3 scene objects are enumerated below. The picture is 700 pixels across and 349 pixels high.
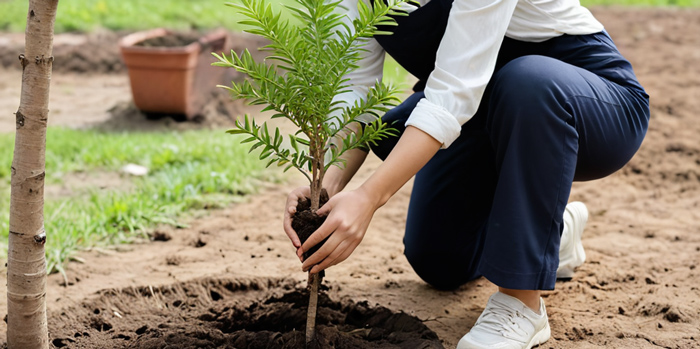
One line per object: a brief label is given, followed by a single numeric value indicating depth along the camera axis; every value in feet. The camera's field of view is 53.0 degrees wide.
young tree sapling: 5.69
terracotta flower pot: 16.34
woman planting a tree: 5.91
